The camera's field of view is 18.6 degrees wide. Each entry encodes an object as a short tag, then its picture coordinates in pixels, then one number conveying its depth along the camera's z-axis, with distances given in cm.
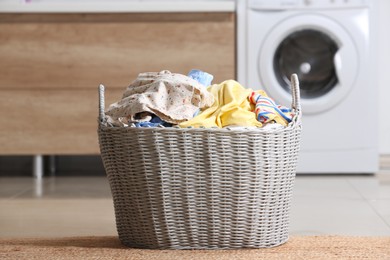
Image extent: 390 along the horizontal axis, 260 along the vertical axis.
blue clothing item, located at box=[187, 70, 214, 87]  294
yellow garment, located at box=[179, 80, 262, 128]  276
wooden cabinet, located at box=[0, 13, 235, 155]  444
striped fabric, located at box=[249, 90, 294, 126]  279
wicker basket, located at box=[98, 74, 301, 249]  268
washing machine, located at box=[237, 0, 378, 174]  449
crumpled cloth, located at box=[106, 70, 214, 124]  275
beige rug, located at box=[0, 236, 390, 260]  267
